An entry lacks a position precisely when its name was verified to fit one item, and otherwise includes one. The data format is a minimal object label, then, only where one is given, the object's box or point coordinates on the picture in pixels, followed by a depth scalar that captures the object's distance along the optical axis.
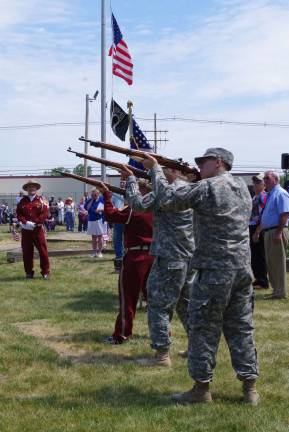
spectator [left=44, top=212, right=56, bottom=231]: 30.20
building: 56.12
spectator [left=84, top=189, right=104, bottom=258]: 16.19
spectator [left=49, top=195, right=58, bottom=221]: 34.92
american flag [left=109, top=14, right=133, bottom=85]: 18.52
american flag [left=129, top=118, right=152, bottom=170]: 11.86
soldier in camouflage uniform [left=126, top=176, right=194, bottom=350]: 6.31
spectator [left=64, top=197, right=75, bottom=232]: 31.45
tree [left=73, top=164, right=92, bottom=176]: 103.34
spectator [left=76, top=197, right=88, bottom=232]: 29.09
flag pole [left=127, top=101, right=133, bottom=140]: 13.49
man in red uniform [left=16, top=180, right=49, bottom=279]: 12.74
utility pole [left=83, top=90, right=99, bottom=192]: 43.41
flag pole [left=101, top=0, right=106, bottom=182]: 20.64
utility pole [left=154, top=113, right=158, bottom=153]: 55.69
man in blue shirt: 10.02
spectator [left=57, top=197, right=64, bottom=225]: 35.56
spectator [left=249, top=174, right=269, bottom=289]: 11.38
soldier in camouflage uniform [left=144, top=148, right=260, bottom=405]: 4.94
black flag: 15.72
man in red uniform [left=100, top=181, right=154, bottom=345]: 7.20
